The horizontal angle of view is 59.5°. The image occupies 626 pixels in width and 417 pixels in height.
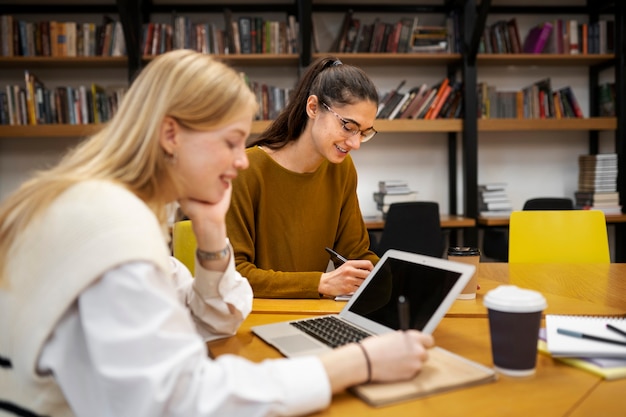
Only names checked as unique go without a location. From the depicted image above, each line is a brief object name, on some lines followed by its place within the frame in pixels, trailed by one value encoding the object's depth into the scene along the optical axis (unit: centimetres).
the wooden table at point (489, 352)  77
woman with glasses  172
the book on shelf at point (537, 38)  415
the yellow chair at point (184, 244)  192
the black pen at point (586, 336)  97
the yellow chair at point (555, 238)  229
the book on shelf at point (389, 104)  405
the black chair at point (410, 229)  338
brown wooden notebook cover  80
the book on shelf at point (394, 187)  410
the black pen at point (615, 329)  102
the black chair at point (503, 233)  381
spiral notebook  93
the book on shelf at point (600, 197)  407
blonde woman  69
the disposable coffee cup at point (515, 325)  86
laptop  100
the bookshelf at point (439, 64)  389
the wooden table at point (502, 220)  389
